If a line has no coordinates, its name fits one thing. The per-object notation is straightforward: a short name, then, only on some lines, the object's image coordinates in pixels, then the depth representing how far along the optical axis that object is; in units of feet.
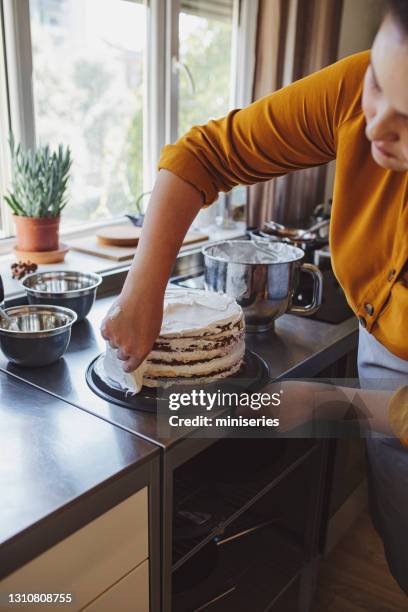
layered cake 3.22
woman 2.98
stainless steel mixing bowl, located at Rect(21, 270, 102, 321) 4.16
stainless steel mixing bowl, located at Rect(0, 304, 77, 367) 3.46
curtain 7.13
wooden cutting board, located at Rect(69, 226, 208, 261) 5.61
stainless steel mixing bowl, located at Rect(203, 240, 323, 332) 4.15
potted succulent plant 5.03
